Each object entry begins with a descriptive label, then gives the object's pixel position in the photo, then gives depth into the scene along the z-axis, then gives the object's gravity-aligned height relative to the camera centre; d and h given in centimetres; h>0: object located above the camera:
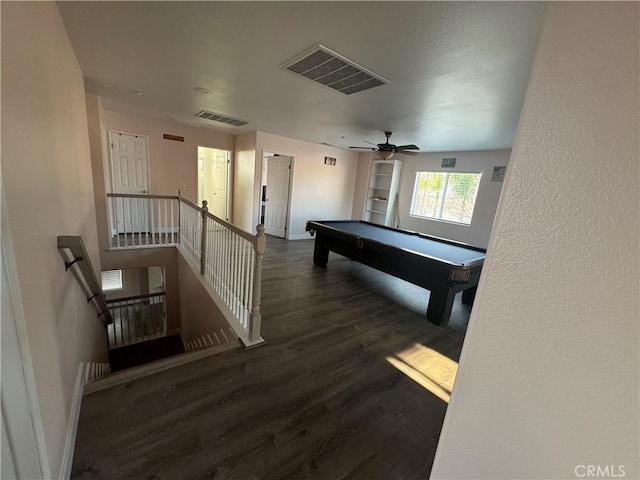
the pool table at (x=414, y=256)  296 -82
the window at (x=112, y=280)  568 -253
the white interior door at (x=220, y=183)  656 -33
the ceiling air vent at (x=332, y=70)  217 +97
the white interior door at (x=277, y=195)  650 -47
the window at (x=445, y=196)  579 -6
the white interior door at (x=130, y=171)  494 -19
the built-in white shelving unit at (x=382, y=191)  683 -12
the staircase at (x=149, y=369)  178 -146
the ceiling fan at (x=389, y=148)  432 +62
